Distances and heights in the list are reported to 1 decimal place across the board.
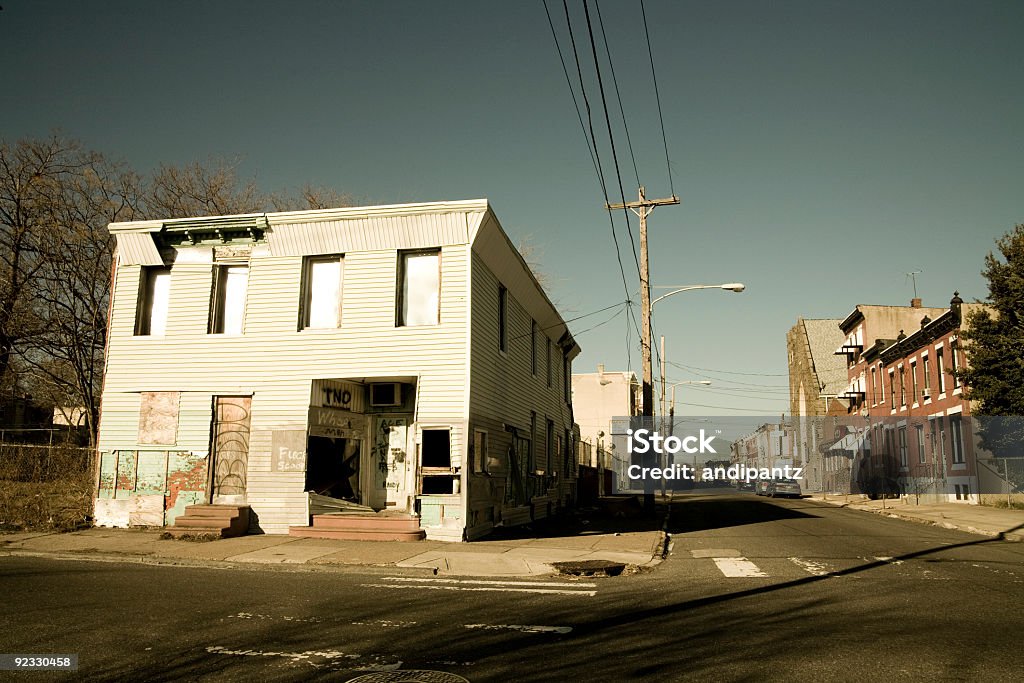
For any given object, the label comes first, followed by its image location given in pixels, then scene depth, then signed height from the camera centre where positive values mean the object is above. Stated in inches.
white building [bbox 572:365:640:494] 2645.2 +203.5
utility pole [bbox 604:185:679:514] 1010.1 +153.8
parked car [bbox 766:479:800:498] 1974.7 -63.3
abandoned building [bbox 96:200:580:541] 696.4 +83.2
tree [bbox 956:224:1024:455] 1111.0 +164.6
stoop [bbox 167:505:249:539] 658.0 -54.2
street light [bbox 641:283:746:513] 1008.2 +95.4
